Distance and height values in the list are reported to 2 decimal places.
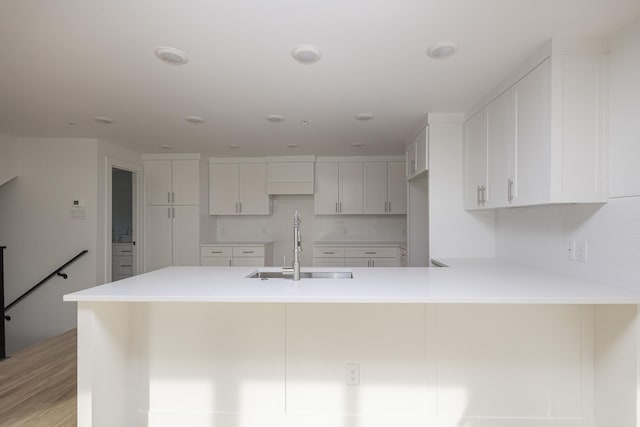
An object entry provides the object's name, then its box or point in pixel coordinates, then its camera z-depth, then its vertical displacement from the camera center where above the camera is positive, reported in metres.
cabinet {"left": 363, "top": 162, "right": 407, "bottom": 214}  5.27 +0.37
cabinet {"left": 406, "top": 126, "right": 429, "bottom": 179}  3.27 +0.61
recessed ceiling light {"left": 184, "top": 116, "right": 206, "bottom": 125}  3.23 +0.91
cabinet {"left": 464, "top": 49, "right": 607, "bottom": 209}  1.84 +0.45
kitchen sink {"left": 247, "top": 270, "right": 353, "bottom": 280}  2.31 -0.43
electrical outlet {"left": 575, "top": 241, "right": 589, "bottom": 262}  1.97 -0.24
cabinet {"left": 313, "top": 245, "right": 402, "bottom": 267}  5.08 -0.67
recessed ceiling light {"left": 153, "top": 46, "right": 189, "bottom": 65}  1.96 +0.94
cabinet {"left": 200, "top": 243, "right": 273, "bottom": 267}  5.13 -0.63
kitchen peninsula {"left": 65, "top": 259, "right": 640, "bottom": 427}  1.83 -0.83
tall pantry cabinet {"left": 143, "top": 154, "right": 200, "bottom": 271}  5.11 +0.00
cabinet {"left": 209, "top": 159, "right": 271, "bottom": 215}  5.41 +0.44
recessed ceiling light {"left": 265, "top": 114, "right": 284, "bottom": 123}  3.18 +0.91
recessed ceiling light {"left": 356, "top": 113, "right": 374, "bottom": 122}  3.15 +0.91
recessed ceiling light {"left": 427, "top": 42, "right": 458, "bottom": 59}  1.91 +0.94
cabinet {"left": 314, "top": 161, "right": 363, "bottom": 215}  5.32 +0.38
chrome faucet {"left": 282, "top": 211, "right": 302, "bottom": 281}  2.02 -0.22
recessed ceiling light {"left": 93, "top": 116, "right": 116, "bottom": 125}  3.21 +0.91
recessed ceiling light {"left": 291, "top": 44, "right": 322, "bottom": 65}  1.94 +0.94
